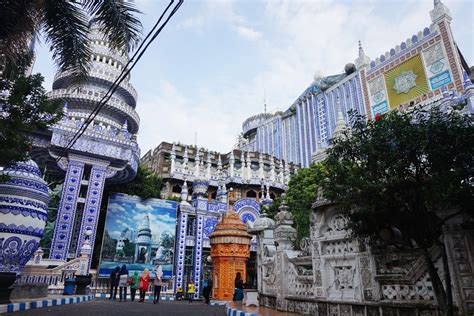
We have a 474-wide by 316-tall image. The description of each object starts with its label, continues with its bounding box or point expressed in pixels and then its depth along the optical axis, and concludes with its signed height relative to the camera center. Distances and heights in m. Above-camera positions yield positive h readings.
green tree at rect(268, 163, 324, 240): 19.16 +5.06
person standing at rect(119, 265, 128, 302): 13.87 -0.18
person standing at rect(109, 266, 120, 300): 14.81 -0.19
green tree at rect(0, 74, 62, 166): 7.70 +3.75
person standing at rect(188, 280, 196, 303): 16.72 -0.82
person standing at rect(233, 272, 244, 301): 13.55 -0.63
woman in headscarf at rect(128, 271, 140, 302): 14.80 -0.44
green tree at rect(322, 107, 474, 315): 5.19 +1.54
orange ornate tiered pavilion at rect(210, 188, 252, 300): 14.59 +0.88
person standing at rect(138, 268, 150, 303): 14.27 -0.38
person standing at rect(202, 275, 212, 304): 15.16 -0.66
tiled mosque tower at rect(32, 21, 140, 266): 17.55 +5.93
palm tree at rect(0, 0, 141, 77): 7.20 +5.55
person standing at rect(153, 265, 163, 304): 13.64 -0.51
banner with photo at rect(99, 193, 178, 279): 19.23 +2.28
